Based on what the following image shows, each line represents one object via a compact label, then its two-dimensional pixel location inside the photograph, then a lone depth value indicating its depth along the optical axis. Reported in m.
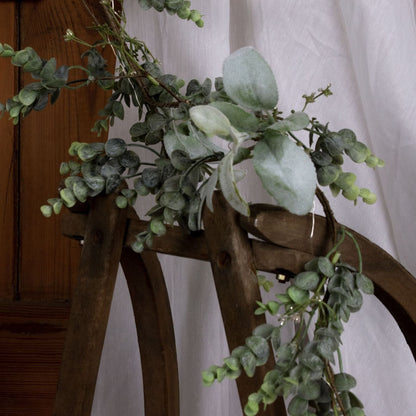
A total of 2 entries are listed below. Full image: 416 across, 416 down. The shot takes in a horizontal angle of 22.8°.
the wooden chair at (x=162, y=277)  1.40
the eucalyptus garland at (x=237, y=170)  1.23
